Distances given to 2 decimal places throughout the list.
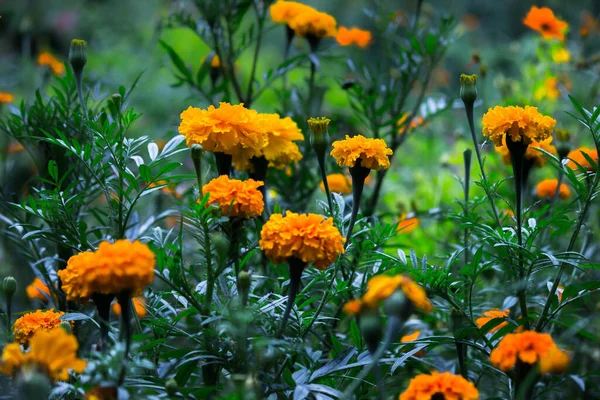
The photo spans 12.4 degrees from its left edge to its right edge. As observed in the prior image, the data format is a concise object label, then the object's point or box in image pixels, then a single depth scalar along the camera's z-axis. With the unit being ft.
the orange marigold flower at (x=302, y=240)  7.13
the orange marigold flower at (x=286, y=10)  8.30
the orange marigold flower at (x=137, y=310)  7.81
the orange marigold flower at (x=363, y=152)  7.39
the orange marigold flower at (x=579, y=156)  7.90
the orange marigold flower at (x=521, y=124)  7.39
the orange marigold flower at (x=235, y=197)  7.25
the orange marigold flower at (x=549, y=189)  8.17
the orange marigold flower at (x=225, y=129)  7.39
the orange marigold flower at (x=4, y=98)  8.79
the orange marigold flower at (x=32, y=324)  7.34
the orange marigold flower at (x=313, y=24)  8.28
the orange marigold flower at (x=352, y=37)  8.74
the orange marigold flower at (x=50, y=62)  9.18
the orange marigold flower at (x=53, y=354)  6.93
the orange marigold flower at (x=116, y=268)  6.99
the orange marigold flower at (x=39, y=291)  7.91
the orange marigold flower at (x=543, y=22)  8.65
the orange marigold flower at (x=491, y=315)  7.69
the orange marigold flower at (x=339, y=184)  8.14
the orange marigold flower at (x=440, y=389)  7.01
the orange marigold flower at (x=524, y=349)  7.02
